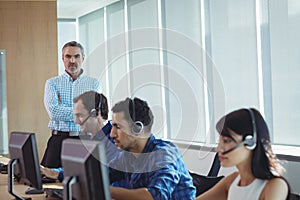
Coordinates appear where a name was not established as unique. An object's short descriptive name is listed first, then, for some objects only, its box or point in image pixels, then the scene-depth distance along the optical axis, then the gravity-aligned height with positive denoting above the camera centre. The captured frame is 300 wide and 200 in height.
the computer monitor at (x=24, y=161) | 2.83 -0.29
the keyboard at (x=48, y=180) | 3.61 -0.50
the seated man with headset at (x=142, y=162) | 2.71 -0.31
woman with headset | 2.10 -0.22
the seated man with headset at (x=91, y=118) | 3.60 -0.09
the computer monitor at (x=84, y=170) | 1.88 -0.24
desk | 3.20 -0.53
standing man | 4.82 +0.12
